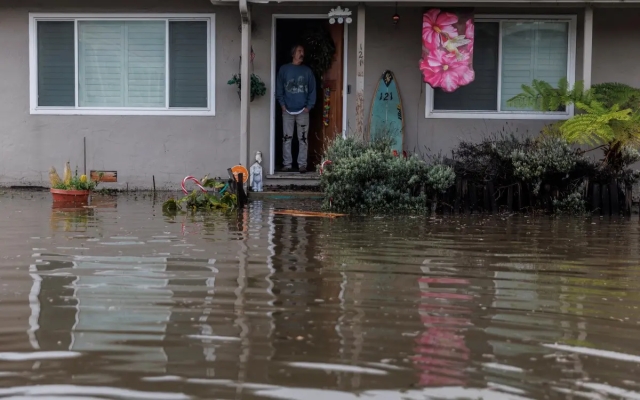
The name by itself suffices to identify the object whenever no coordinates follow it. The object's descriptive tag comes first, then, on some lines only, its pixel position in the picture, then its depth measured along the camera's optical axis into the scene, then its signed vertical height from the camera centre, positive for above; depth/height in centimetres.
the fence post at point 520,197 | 1311 -57
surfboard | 1502 +73
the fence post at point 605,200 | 1305 -60
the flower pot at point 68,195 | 1352 -66
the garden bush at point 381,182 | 1277 -38
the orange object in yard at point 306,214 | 1224 -81
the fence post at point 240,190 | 1350 -54
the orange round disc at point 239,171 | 1377 -28
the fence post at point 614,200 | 1302 -59
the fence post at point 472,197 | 1304 -58
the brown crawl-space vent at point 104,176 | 1543 -42
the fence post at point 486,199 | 1308 -61
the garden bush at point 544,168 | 1291 -17
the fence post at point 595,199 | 1309 -59
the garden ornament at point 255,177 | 1494 -39
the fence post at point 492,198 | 1305 -60
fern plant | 1284 +65
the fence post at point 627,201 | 1310 -61
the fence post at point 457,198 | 1301 -60
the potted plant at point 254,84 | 1499 +111
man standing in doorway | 1540 +104
